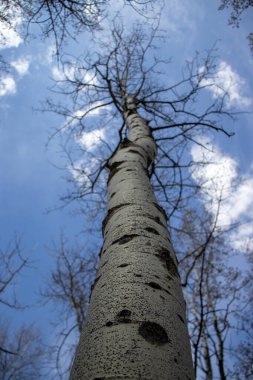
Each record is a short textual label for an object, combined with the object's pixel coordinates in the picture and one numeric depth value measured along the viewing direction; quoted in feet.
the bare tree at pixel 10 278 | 12.87
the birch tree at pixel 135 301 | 2.04
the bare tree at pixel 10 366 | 40.19
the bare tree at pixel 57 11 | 10.66
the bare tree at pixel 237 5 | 17.28
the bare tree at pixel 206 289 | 20.15
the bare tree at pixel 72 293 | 21.50
